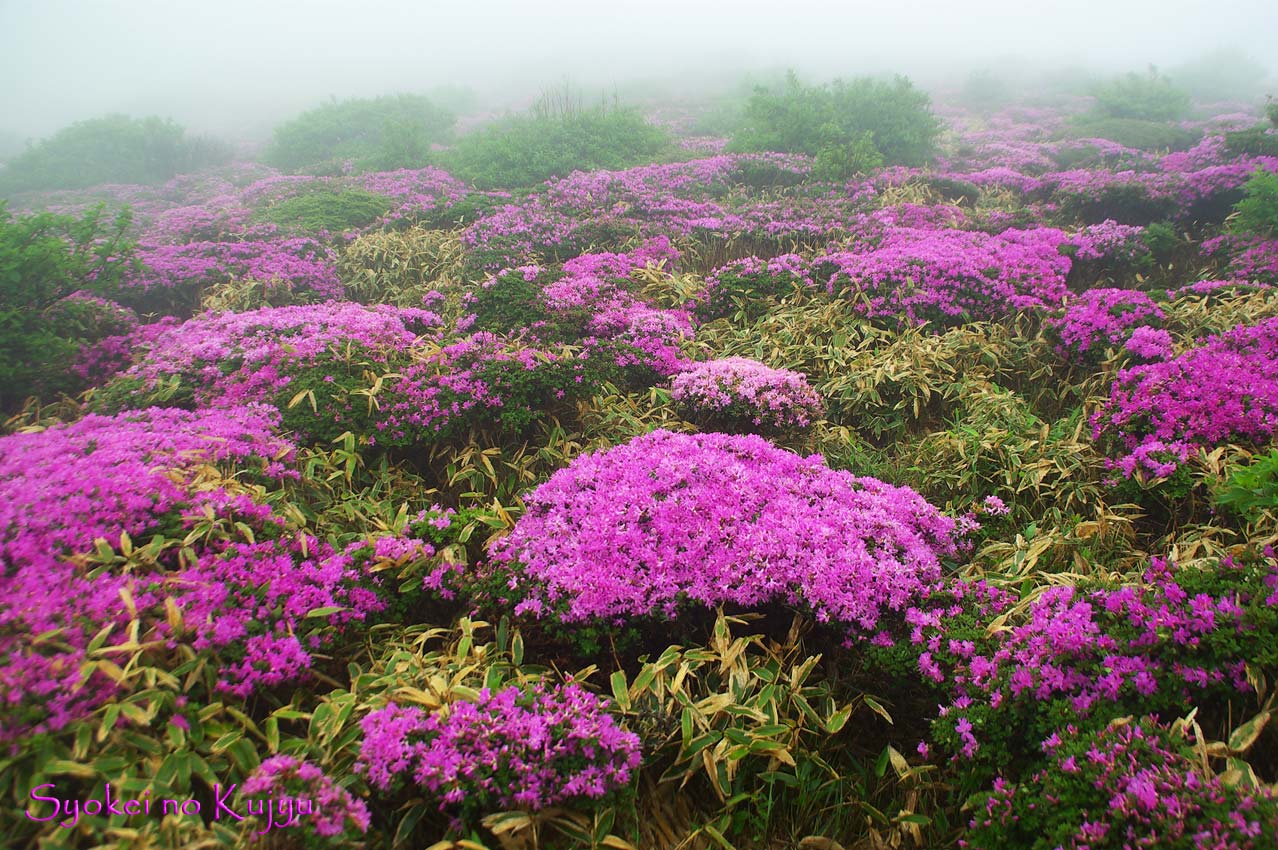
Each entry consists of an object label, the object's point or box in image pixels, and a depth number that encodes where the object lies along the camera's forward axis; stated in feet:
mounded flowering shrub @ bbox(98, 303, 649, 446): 15.66
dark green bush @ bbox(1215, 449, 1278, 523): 8.18
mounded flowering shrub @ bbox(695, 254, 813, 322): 24.76
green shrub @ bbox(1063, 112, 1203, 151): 54.60
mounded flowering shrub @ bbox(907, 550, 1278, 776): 6.93
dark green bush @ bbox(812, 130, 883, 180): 43.04
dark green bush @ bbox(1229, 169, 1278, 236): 23.67
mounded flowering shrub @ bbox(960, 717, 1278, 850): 5.24
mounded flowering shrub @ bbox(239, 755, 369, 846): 6.17
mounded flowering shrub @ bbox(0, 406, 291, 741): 6.71
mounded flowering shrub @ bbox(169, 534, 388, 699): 8.30
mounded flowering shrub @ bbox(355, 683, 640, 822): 6.82
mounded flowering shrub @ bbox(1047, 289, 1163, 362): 18.53
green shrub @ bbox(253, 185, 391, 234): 36.50
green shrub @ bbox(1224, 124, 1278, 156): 36.70
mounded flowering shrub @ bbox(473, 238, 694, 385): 19.65
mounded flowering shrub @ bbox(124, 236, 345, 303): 27.61
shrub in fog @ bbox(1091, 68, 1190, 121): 71.92
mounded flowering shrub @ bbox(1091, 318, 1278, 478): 12.84
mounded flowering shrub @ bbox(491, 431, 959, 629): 9.70
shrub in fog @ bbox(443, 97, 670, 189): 48.83
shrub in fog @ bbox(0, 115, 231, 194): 69.05
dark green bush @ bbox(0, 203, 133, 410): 17.83
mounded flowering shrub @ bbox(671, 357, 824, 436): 15.81
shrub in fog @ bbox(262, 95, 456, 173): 59.52
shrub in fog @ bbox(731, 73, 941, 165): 50.03
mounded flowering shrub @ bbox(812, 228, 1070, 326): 22.12
